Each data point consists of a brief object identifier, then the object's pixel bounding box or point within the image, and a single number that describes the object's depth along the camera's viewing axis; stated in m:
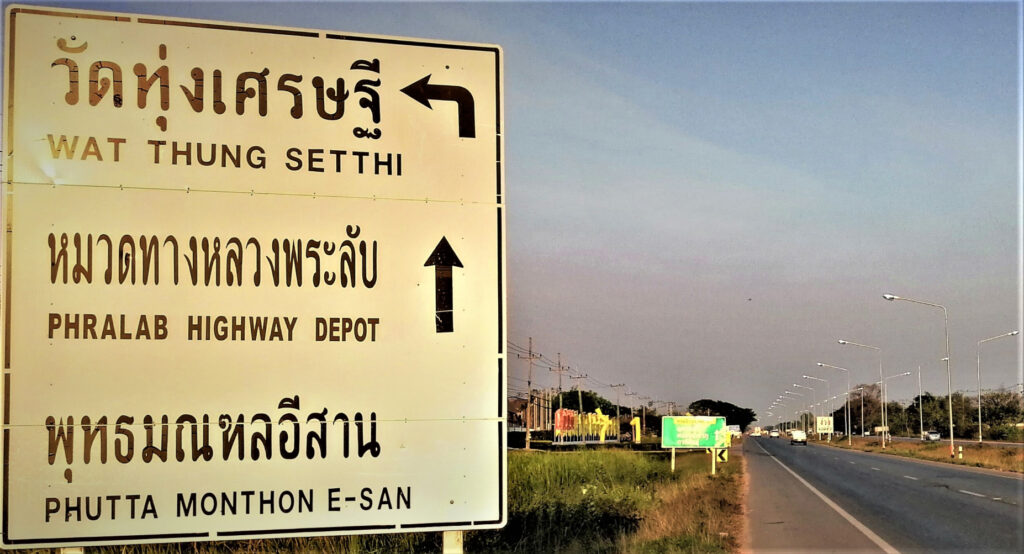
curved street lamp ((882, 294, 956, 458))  50.19
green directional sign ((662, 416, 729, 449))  34.31
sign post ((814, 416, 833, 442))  117.31
